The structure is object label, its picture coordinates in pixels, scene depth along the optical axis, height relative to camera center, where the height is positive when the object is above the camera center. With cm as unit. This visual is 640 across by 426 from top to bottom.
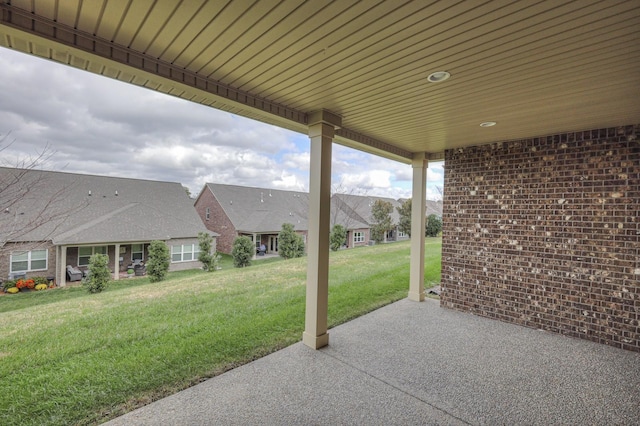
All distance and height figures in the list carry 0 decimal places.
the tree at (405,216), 1770 -25
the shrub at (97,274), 809 -205
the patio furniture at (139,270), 1077 -250
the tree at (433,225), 1755 -76
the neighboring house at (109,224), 818 -74
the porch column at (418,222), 571 -20
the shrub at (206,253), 1160 -192
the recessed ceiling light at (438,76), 249 +124
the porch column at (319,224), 358 -18
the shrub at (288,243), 1346 -163
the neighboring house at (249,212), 1543 -25
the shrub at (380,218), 1756 -42
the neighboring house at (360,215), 1720 -27
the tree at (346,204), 1591 +39
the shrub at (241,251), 1241 -192
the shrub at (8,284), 747 -221
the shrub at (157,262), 970 -196
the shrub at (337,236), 1470 -135
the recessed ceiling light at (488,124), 381 +125
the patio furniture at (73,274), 923 -233
